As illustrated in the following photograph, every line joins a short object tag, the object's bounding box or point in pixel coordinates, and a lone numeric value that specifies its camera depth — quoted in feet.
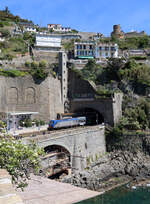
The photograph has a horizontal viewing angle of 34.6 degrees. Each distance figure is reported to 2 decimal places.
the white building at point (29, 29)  268.09
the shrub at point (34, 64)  157.11
